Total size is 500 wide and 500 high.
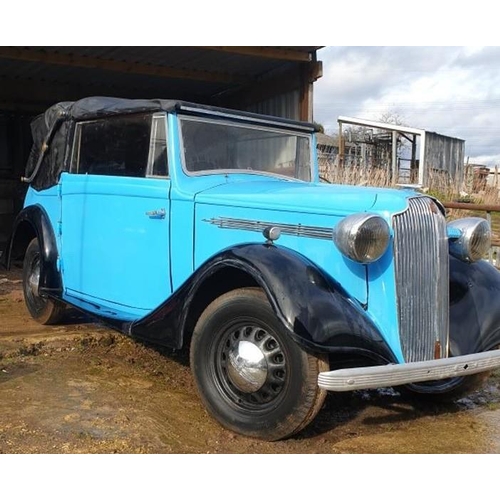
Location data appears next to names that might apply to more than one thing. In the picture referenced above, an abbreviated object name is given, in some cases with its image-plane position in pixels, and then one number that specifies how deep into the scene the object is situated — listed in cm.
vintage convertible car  293
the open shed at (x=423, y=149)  1911
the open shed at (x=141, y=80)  890
